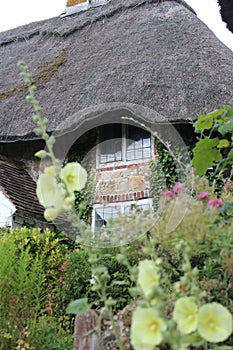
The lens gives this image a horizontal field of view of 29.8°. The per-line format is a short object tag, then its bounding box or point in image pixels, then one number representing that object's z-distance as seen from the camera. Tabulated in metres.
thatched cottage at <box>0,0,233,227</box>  5.92
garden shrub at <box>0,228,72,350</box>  2.32
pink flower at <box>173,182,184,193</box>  1.78
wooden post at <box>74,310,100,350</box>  1.77
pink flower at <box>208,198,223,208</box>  1.59
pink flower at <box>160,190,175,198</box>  1.89
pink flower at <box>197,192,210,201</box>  1.75
